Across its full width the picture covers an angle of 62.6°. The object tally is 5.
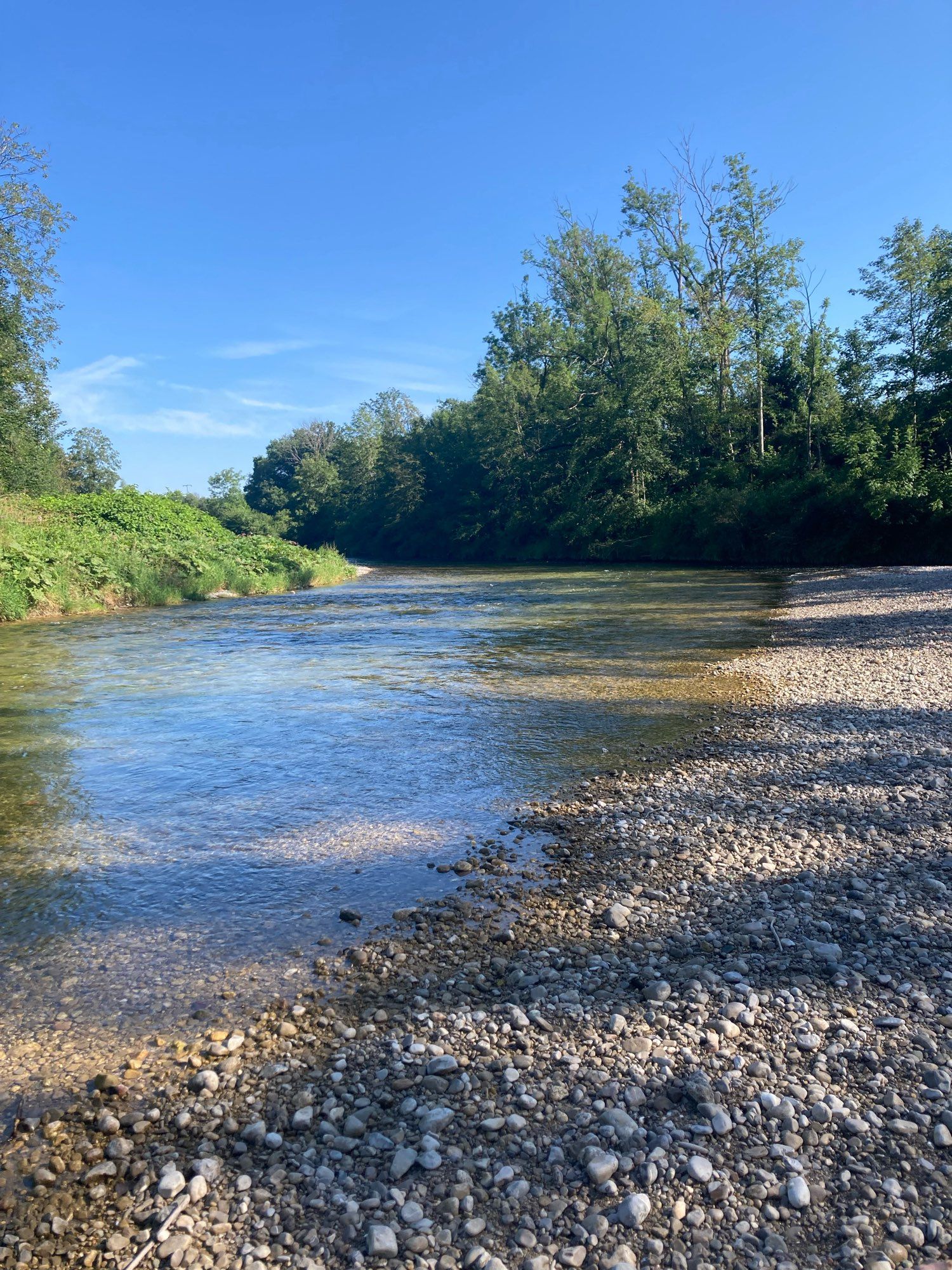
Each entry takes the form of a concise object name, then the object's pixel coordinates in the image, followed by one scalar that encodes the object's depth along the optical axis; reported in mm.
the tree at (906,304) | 37250
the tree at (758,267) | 46531
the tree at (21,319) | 31922
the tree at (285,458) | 121750
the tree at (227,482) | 102112
